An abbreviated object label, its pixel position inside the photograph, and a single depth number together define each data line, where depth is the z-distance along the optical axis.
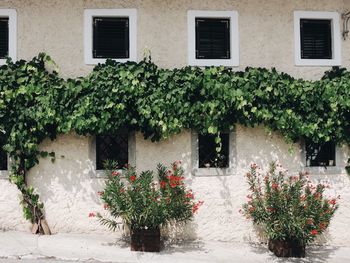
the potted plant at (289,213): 7.14
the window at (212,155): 8.43
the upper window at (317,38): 8.76
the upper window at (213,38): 8.57
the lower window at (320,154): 8.72
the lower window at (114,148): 8.45
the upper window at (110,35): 8.47
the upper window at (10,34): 8.37
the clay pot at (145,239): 7.35
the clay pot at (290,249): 7.45
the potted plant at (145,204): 7.18
